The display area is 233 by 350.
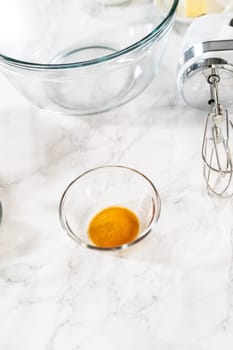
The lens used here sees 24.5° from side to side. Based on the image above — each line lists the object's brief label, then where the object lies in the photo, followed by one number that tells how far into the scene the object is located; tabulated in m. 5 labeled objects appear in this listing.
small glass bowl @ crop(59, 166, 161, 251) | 0.76
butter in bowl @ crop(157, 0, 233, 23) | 0.98
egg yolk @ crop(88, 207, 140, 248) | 0.73
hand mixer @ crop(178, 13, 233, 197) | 0.78
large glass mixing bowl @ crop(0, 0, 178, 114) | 0.84
